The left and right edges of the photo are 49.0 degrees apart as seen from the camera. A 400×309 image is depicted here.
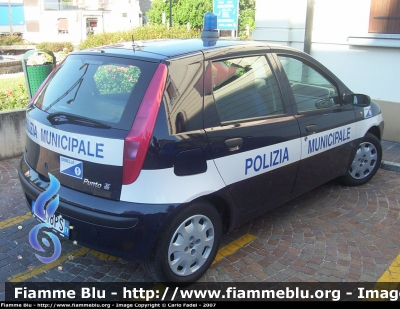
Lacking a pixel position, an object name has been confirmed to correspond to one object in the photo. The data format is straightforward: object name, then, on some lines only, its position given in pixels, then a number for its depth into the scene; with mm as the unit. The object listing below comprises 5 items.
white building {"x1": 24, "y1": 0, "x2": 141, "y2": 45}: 56031
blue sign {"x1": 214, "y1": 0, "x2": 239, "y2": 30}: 11383
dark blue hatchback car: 2928
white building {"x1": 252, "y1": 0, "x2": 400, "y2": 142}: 7027
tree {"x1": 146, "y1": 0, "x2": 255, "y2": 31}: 40188
